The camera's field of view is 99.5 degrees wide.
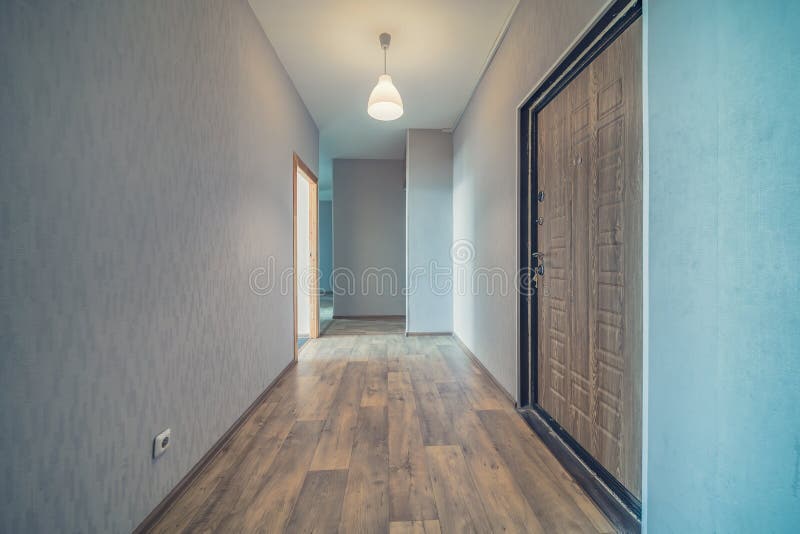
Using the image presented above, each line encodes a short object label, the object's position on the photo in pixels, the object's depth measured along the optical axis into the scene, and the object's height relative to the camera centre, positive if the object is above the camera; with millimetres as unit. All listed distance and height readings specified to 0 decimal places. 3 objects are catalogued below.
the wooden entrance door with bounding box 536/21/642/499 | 1325 +17
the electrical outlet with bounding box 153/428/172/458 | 1308 -708
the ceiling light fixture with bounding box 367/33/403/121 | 2600 +1264
